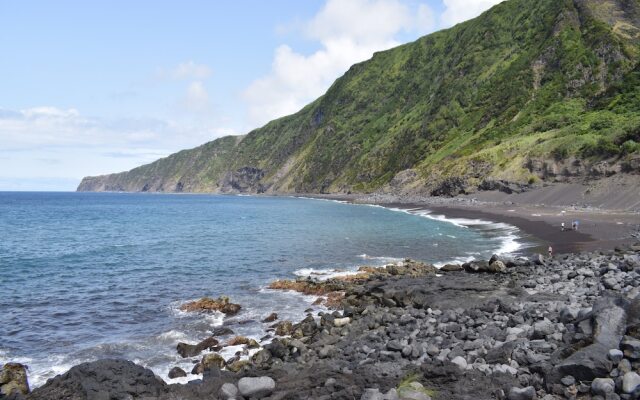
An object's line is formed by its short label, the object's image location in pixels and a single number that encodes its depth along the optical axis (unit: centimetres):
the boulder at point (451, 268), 3316
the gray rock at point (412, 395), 1094
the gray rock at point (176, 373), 1800
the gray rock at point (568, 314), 1487
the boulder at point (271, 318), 2528
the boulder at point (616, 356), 1097
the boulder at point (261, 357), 1869
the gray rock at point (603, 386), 1006
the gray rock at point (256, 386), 1281
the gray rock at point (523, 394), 1062
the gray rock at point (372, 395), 1091
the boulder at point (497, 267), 2990
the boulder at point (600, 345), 1084
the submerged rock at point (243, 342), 2108
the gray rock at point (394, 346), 1589
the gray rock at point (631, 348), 1087
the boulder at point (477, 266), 3081
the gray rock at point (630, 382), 985
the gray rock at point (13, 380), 1531
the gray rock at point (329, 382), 1263
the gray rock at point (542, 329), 1412
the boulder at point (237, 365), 1817
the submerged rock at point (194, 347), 2048
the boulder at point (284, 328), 2261
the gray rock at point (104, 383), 1339
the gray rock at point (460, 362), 1298
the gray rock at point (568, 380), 1085
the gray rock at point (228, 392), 1268
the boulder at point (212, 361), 1852
